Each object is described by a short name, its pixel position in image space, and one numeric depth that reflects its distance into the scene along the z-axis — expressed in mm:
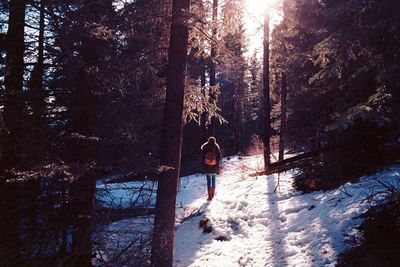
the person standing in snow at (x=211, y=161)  12930
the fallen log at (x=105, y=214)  6387
